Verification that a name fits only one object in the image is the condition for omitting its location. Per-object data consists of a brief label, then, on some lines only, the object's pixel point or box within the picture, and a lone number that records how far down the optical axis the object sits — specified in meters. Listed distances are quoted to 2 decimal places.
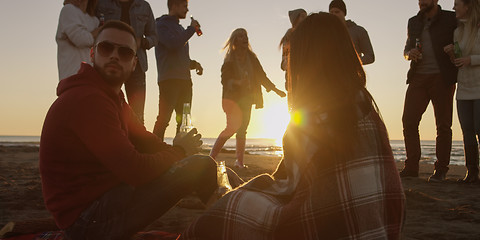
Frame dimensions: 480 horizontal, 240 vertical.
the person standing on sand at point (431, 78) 5.68
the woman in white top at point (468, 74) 5.40
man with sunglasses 2.14
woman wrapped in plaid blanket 2.01
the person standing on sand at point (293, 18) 5.85
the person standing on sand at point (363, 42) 6.03
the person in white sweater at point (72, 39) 4.46
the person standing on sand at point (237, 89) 6.61
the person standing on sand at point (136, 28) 5.22
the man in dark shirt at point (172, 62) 5.96
